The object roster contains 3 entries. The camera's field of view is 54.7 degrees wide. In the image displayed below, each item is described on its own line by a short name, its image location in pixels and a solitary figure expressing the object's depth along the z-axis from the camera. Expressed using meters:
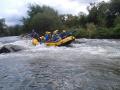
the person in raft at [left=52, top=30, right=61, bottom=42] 11.81
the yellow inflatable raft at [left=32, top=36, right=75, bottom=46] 11.21
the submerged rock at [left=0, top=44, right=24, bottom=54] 9.94
